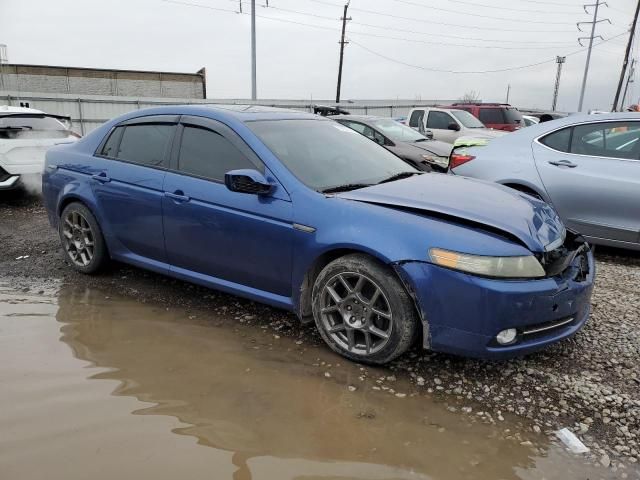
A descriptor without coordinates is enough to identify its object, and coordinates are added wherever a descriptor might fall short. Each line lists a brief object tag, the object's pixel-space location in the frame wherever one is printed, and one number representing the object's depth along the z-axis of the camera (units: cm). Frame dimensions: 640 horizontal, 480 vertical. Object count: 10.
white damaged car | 772
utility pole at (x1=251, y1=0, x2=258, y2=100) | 2742
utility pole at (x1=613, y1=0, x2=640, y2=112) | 3759
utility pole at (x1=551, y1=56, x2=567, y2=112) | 5200
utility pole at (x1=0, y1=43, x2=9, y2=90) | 4131
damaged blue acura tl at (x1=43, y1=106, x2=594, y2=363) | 294
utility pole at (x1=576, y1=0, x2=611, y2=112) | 4225
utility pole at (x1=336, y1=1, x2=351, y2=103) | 4053
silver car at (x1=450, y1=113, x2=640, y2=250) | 510
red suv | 1611
